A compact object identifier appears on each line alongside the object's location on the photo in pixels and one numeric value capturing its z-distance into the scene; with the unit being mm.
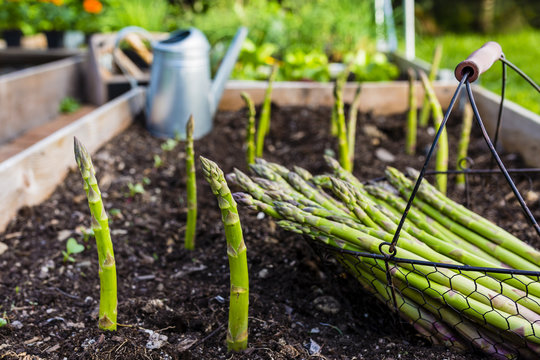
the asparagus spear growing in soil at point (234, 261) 1103
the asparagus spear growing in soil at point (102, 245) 1156
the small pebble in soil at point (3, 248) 1762
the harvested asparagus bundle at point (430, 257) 1165
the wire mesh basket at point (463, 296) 1134
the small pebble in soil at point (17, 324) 1376
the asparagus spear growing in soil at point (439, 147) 2045
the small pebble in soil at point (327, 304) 1477
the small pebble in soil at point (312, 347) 1278
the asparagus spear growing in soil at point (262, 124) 2443
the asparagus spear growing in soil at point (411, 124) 2521
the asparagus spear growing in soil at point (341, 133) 1972
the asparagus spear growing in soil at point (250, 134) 2047
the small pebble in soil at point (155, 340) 1264
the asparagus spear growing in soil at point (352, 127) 2289
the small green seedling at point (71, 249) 1722
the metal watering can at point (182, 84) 2826
